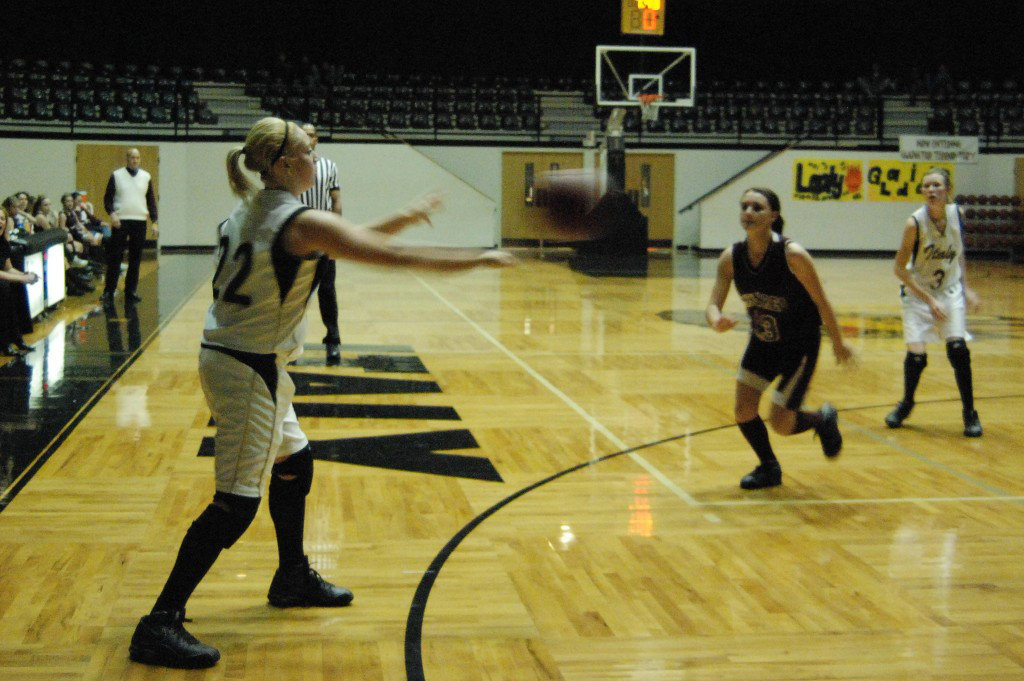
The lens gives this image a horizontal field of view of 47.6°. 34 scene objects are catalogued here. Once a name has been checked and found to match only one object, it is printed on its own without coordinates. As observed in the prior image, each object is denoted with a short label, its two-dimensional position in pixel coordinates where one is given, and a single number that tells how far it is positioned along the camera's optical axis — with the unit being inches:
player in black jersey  215.8
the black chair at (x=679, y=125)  1118.4
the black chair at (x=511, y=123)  1089.4
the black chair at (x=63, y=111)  968.9
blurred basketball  201.3
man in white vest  517.7
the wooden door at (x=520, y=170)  1085.1
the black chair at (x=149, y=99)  1001.5
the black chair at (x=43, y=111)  961.5
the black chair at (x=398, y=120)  1061.8
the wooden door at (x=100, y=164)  970.1
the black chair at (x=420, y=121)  1071.6
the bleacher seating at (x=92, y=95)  965.2
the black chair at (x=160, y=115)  989.2
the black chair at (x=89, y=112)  974.7
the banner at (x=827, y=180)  1061.8
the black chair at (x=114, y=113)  978.1
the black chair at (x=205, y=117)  1010.1
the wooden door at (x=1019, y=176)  1080.9
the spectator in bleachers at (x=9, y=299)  368.5
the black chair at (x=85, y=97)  981.2
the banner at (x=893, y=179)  1066.7
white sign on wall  1000.9
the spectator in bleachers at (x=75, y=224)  622.2
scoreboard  746.2
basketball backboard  1091.3
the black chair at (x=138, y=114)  984.9
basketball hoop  848.9
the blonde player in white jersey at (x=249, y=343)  135.2
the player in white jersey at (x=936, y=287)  284.8
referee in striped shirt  329.7
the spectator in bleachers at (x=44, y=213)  538.9
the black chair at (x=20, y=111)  959.6
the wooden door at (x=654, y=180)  1111.6
